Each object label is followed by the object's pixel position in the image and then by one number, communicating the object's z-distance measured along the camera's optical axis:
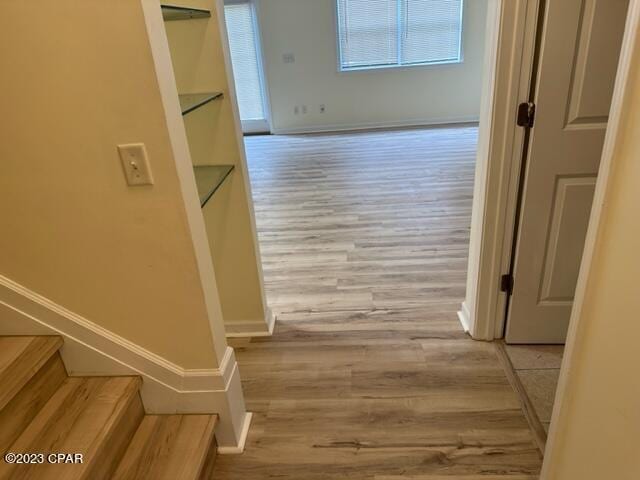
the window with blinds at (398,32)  6.46
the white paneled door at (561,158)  1.56
